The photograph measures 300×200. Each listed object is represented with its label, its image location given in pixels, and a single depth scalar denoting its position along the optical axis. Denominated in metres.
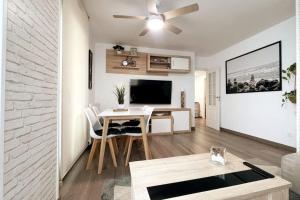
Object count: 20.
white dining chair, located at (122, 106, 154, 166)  2.28
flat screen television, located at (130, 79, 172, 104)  4.21
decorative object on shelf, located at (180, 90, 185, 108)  4.60
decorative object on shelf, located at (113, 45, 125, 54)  3.98
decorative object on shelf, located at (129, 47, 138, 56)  4.15
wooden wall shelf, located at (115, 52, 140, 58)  4.13
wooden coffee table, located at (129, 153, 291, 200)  0.85
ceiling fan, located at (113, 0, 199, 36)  1.96
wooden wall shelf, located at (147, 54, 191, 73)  4.38
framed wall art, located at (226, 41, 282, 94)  3.05
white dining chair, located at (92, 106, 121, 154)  2.65
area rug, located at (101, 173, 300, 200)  1.44
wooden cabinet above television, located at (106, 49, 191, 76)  4.15
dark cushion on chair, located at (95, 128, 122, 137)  2.17
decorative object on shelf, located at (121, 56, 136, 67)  4.16
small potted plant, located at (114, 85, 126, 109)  2.76
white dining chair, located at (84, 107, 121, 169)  2.11
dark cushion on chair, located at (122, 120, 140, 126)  3.11
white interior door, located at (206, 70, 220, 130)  4.77
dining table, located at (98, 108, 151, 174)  1.99
